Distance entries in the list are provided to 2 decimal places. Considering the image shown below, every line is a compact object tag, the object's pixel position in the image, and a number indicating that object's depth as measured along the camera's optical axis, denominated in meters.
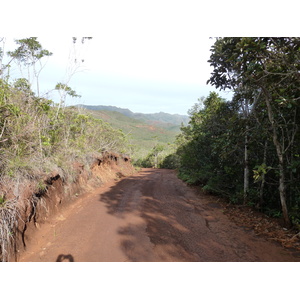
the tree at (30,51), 6.21
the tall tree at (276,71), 3.42
